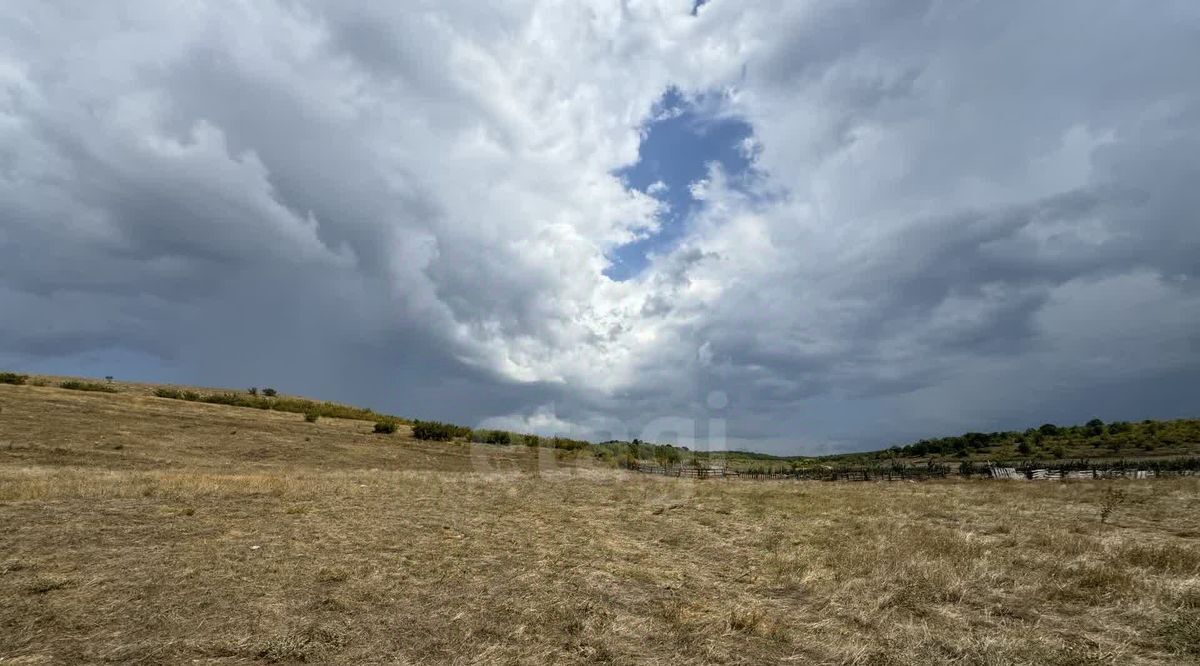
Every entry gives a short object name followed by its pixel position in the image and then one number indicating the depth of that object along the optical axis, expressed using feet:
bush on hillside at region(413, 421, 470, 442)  145.48
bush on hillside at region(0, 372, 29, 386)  122.75
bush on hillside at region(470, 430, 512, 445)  155.33
